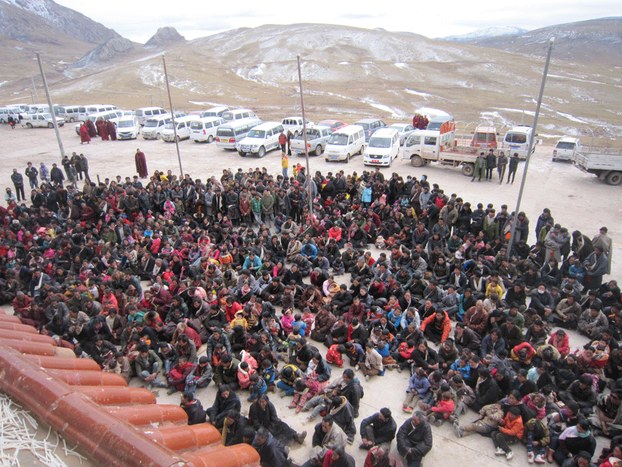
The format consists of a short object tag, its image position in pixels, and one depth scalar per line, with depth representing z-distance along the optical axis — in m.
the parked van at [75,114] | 40.12
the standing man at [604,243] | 10.04
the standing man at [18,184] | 17.67
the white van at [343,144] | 23.16
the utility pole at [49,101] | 18.69
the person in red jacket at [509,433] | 6.10
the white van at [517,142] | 22.75
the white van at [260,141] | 25.20
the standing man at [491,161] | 19.33
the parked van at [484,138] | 21.77
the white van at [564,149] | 22.81
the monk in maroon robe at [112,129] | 31.03
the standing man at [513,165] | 19.05
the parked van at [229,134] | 26.42
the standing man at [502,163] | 19.59
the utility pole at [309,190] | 13.08
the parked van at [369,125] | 27.97
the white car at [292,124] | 28.33
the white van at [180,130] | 29.41
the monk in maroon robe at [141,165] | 20.69
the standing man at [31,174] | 18.83
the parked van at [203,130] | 29.20
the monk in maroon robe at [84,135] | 29.58
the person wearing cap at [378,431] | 6.11
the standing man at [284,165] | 20.02
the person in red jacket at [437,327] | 8.45
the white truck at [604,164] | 18.69
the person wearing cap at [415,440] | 5.77
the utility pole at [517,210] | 9.41
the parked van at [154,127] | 30.78
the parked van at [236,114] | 32.88
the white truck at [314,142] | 24.90
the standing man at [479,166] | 19.53
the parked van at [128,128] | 31.16
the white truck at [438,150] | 20.78
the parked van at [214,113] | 34.75
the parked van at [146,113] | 36.16
